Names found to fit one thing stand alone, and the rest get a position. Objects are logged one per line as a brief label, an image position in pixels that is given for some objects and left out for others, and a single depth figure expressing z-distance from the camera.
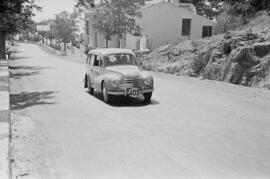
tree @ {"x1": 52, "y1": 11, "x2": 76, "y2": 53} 58.12
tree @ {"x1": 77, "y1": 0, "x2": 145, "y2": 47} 34.84
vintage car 11.23
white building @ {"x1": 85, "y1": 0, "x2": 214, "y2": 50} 41.25
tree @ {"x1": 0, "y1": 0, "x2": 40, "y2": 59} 26.00
